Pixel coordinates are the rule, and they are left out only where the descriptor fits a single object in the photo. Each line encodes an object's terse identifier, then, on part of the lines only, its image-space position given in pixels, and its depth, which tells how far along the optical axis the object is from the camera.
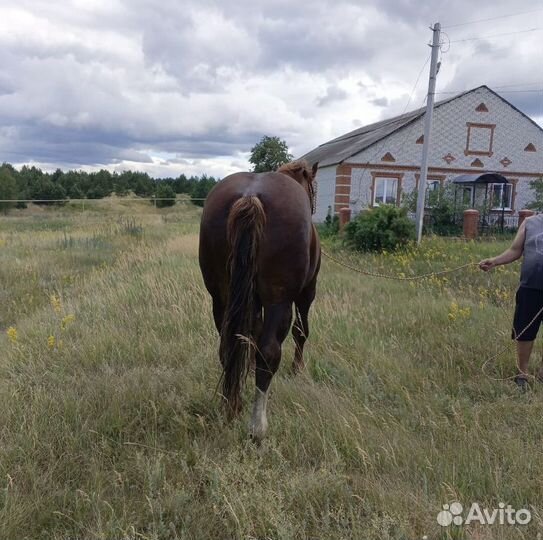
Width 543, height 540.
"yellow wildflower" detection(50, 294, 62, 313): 4.79
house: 21.94
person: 3.56
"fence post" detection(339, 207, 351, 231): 18.78
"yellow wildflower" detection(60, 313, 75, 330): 4.20
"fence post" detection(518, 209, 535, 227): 18.63
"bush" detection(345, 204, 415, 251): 11.37
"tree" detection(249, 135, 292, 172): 35.22
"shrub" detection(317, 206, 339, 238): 19.11
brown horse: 2.56
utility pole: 11.89
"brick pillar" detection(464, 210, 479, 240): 16.81
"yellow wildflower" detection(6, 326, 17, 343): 3.93
